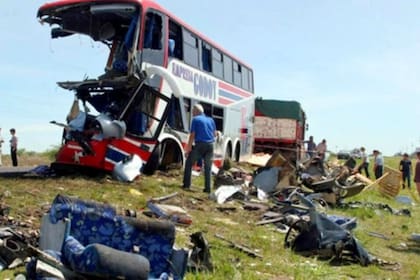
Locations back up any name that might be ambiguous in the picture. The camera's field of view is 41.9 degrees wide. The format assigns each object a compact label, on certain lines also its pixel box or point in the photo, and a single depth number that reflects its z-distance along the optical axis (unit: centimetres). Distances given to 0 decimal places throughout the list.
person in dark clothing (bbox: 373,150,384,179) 2077
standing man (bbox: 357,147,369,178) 2242
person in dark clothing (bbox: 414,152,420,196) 1211
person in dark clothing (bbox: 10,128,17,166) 1816
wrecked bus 1062
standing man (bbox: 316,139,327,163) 2459
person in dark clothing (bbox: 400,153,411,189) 2078
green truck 2350
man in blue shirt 1040
